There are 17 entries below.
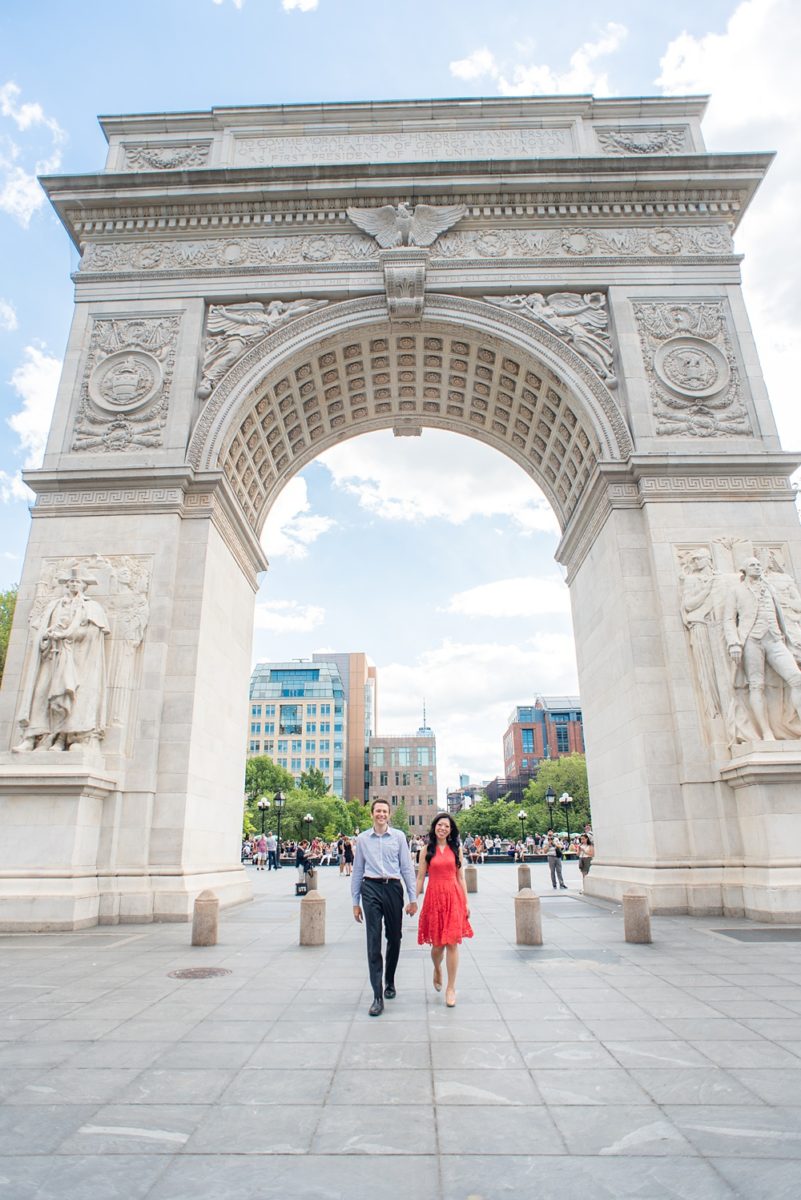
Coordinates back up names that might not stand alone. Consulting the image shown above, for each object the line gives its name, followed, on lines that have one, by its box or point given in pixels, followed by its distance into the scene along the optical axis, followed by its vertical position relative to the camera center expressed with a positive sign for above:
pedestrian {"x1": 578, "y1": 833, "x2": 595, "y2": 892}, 22.66 -0.17
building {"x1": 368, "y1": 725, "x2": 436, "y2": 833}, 125.12 +13.74
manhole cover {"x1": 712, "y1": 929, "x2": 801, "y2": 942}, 10.95 -1.33
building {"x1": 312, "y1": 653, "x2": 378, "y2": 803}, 121.31 +24.03
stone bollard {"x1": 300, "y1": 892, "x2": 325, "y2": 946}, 11.23 -0.94
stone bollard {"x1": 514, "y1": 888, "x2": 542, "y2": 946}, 10.91 -1.02
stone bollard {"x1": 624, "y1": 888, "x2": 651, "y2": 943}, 10.76 -1.03
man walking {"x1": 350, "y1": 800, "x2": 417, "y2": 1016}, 7.31 -0.28
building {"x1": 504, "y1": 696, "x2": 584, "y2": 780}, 132.75 +21.44
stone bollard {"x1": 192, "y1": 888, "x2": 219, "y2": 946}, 11.06 -0.90
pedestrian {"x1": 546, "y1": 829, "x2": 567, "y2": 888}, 22.38 -0.39
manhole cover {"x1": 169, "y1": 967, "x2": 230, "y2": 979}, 8.75 -1.34
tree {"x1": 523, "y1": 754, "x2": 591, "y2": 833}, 77.44 +6.56
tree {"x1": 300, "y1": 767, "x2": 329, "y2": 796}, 91.68 +9.19
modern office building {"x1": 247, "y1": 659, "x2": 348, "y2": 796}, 112.88 +20.79
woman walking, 7.34 -0.46
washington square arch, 13.99 +10.09
